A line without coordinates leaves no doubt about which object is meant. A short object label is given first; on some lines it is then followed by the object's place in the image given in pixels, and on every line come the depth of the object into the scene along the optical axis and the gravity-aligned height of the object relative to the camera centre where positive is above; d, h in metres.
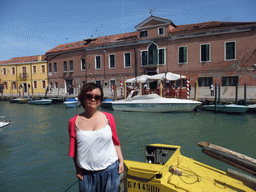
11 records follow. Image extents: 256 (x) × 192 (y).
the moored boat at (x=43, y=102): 23.93 -1.86
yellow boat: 2.75 -1.36
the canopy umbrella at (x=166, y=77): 15.75 +0.60
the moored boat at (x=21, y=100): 27.09 -1.81
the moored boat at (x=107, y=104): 18.53 -1.70
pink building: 17.98 +3.17
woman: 1.94 -0.59
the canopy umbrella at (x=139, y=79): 16.97 +0.47
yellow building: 31.72 +1.76
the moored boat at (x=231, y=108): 13.36 -1.66
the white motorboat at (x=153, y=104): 13.95 -1.38
